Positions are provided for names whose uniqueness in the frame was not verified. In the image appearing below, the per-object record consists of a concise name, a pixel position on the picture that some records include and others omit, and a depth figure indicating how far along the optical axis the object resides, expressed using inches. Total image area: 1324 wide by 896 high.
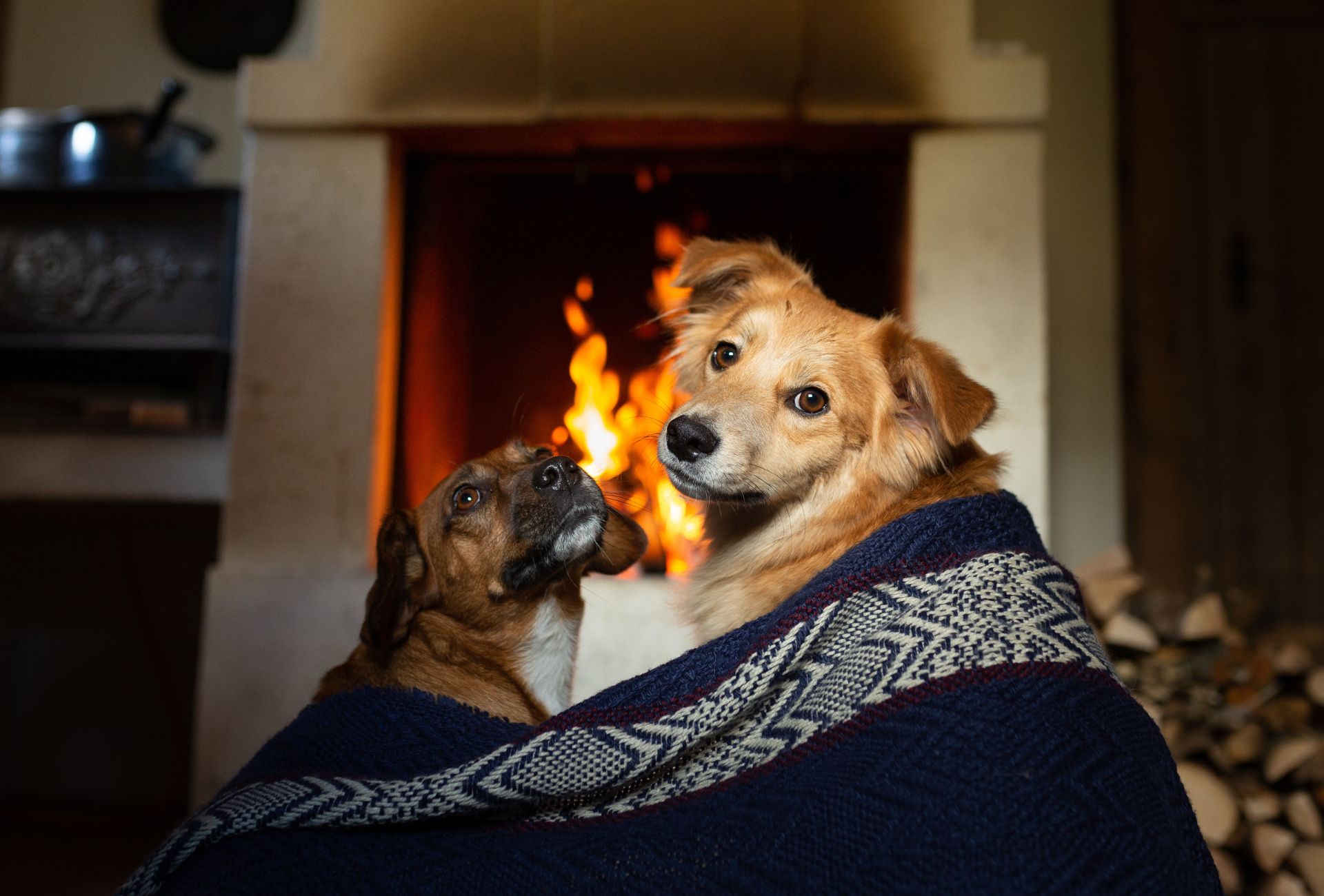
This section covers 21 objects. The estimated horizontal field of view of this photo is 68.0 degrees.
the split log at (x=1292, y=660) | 91.4
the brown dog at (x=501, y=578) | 55.9
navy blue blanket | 31.3
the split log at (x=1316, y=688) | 90.4
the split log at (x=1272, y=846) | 82.7
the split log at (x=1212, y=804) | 82.4
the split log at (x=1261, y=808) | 84.9
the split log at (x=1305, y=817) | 84.2
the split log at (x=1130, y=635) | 93.5
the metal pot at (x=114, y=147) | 114.3
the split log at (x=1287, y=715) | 90.0
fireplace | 97.8
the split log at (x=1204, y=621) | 93.1
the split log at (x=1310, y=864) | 81.3
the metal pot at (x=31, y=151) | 118.5
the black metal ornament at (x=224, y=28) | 143.2
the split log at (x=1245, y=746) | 87.3
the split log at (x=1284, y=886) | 81.9
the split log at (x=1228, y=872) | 83.2
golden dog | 55.4
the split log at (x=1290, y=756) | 85.2
